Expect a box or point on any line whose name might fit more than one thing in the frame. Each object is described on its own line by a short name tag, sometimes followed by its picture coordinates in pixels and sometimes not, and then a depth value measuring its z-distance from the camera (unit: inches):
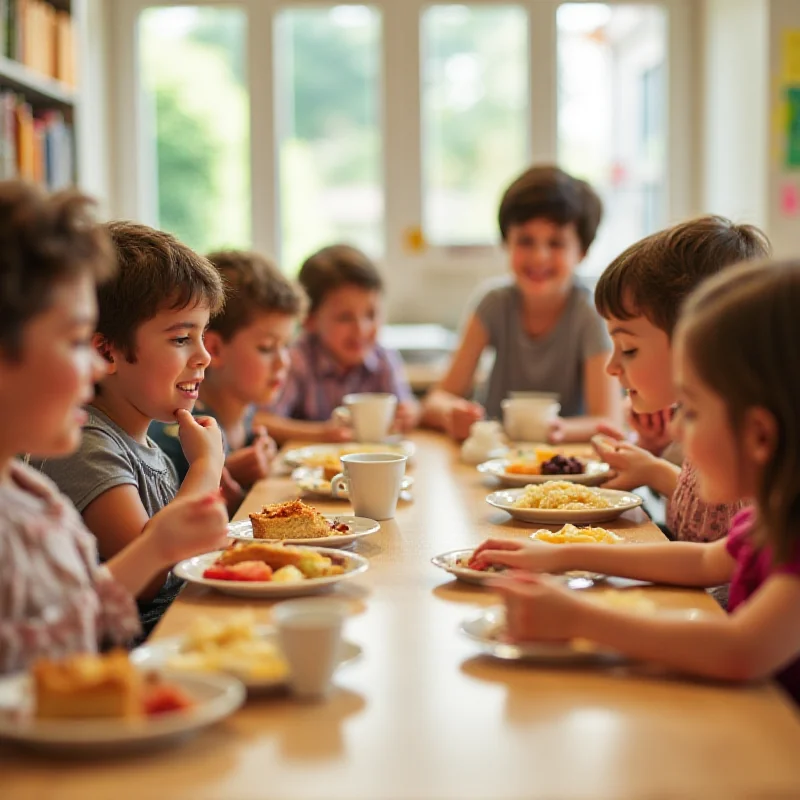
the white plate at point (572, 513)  64.6
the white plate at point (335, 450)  89.5
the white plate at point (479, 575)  50.0
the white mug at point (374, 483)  66.4
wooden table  30.7
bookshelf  135.0
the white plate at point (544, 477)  77.2
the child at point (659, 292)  69.9
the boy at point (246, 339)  97.6
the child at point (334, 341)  120.0
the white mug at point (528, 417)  102.0
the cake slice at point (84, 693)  32.8
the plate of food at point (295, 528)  58.9
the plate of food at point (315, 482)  75.6
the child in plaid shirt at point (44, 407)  38.2
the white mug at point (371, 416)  101.3
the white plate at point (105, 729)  31.8
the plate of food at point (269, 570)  48.5
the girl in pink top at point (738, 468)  38.8
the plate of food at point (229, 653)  37.2
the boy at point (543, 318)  119.5
